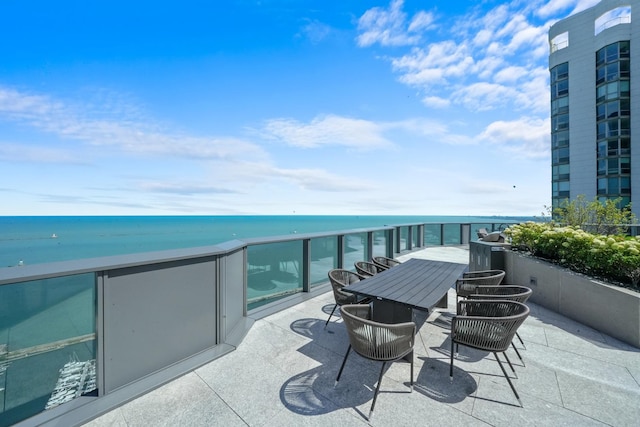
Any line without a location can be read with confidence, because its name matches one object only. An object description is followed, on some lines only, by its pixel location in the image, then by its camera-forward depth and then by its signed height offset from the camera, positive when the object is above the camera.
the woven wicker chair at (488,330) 2.22 -1.05
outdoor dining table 2.58 -0.85
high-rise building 23.39 +10.81
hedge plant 3.41 -0.58
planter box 3.11 -1.20
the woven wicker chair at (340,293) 3.33 -1.02
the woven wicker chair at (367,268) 4.24 -0.92
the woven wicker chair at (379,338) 2.11 -1.04
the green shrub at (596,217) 6.39 -0.11
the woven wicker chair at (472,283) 3.71 -1.01
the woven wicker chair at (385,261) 4.93 -0.90
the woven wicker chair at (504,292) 2.95 -0.99
